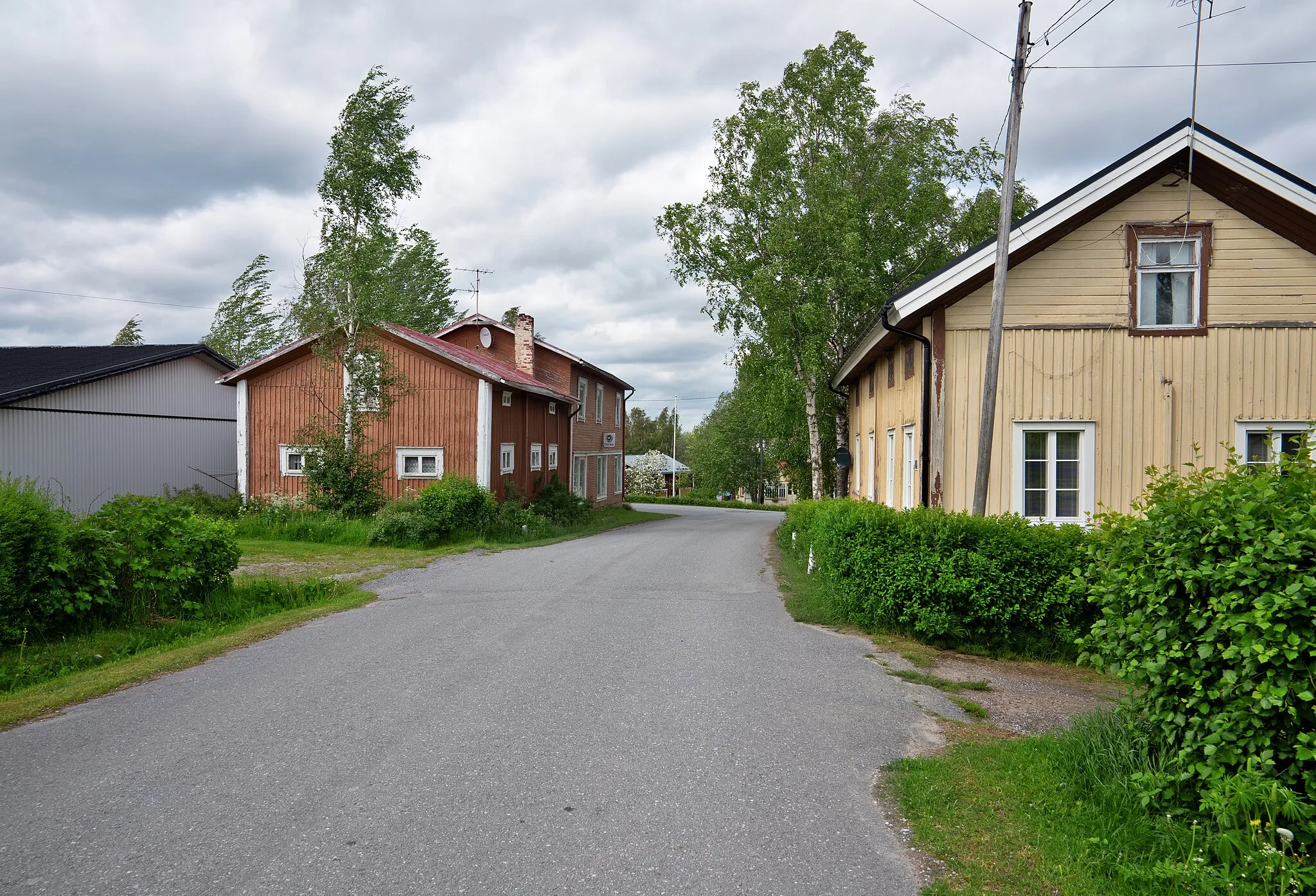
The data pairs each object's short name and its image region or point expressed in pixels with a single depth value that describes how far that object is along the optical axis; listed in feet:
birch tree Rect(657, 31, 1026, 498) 74.38
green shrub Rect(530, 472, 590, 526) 81.56
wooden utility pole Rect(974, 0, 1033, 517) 31.35
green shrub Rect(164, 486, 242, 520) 70.03
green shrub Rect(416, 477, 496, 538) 61.36
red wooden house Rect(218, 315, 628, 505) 72.02
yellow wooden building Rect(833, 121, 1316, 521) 36.91
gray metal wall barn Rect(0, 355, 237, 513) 66.95
